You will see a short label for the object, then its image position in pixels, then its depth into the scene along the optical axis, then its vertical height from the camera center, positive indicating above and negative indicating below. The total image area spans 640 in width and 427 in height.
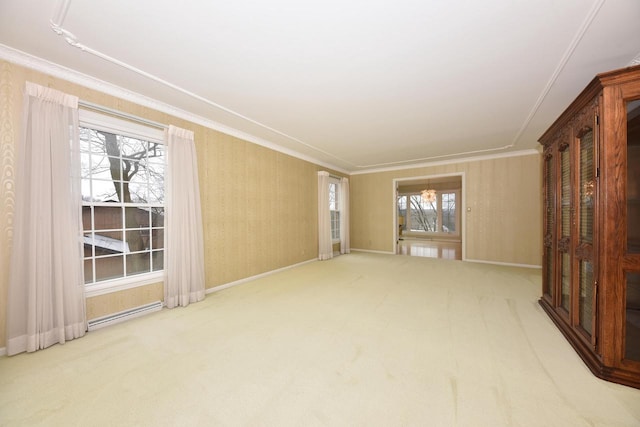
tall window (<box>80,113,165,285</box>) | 2.53 +0.18
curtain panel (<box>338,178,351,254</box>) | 6.84 -0.20
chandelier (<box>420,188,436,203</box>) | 10.09 +0.64
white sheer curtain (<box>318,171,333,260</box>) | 6.00 -0.15
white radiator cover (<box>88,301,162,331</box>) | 2.43 -1.18
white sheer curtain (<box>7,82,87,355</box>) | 2.02 -0.16
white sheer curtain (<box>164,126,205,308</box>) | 2.99 -0.16
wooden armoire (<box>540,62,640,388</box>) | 1.63 -0.14
